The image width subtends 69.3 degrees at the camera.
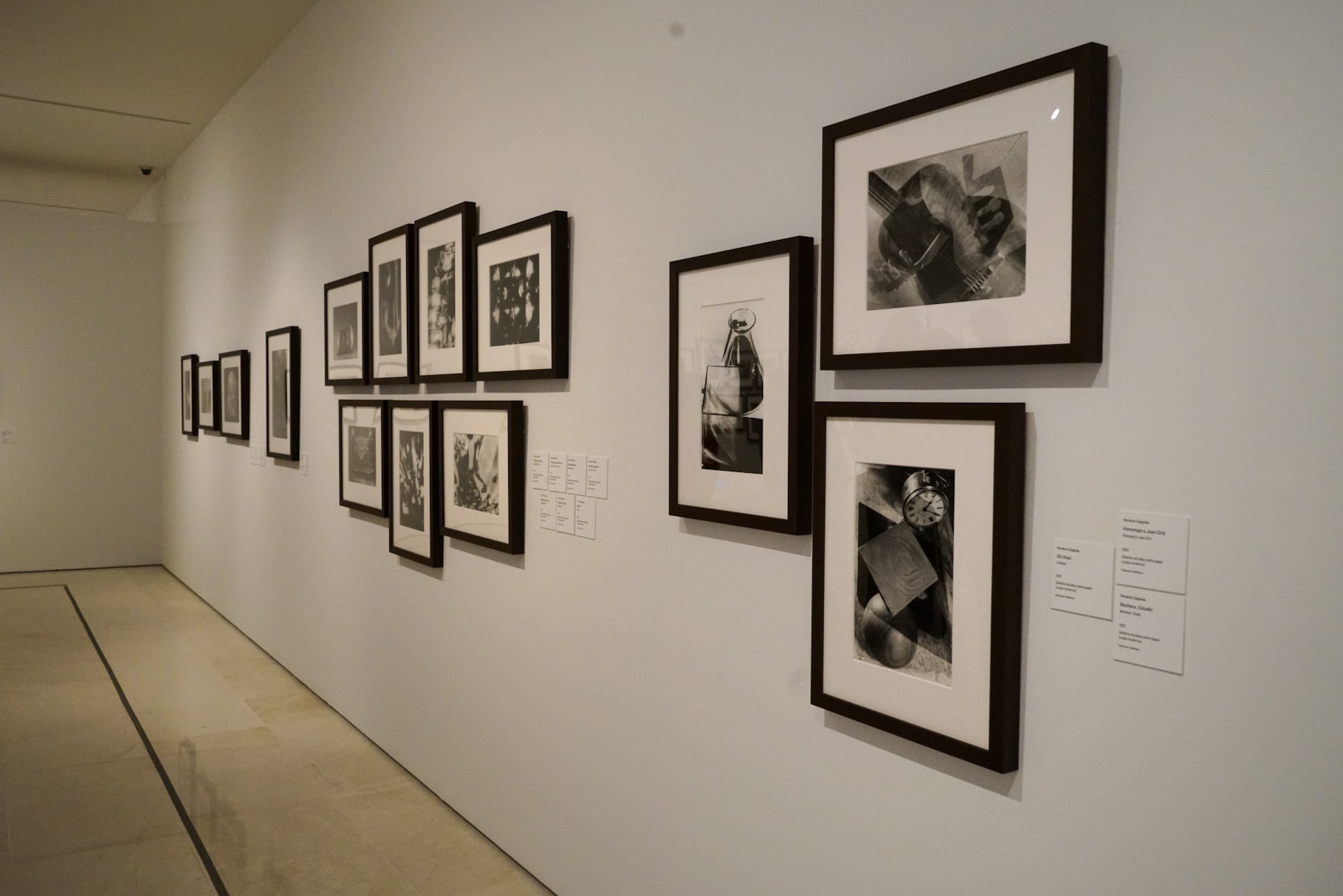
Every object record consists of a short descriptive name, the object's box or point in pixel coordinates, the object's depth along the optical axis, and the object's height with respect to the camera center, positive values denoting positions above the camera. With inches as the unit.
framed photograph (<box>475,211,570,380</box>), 113.1 +12.7
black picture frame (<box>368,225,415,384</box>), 151.9 +16.0
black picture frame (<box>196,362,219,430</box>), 277.9 +2.2
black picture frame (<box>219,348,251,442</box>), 244.7 +2.8
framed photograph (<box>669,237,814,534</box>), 79.5 +1.6
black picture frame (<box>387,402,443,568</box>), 143.8 -14.1
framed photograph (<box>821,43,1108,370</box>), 58.2 +12.2
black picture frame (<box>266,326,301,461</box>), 207.5 +2.0
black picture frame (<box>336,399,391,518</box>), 161.3 -8.6
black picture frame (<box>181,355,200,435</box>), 304.2 +2.2
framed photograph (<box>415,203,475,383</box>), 134.6 +15.7
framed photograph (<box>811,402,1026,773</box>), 63.1 -11.8
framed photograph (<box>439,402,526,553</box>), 123.3 -9.4
